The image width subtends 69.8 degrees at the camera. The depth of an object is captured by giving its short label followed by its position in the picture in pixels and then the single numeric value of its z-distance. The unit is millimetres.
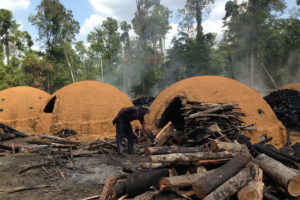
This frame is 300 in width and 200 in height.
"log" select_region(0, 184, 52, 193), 4684
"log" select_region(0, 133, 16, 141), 10302
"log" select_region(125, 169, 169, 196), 3742
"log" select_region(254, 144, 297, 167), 4891
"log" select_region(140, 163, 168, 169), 4176
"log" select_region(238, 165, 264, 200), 3294
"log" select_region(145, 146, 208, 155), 4117
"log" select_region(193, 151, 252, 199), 3303
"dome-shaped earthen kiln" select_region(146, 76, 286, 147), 8828
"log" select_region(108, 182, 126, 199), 3816
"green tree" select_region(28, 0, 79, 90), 31641
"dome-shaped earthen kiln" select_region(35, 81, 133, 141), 10984
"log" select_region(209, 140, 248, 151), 4258
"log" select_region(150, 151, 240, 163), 4000
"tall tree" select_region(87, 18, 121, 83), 35188
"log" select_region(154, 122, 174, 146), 7634
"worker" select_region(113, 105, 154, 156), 7113
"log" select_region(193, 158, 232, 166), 4035
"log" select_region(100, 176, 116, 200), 3900
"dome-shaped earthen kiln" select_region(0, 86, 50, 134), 14898
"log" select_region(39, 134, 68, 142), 8523
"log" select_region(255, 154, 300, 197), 3500
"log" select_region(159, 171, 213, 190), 3631
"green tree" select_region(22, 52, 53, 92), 28911
